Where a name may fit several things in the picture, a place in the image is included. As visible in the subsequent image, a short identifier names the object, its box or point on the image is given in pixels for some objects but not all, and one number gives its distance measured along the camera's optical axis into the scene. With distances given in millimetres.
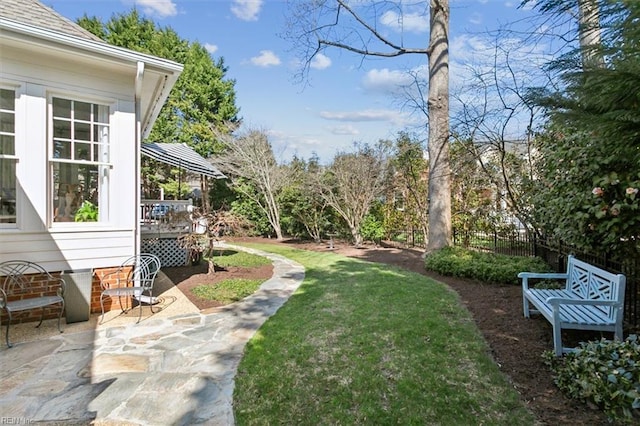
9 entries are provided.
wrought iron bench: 4414
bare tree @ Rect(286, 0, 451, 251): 8898
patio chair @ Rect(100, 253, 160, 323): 5045
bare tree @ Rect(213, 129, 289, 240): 15727
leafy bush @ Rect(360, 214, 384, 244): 13258
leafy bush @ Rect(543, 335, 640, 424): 2414
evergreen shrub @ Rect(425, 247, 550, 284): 6480
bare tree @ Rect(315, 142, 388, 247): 12734
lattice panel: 9075
